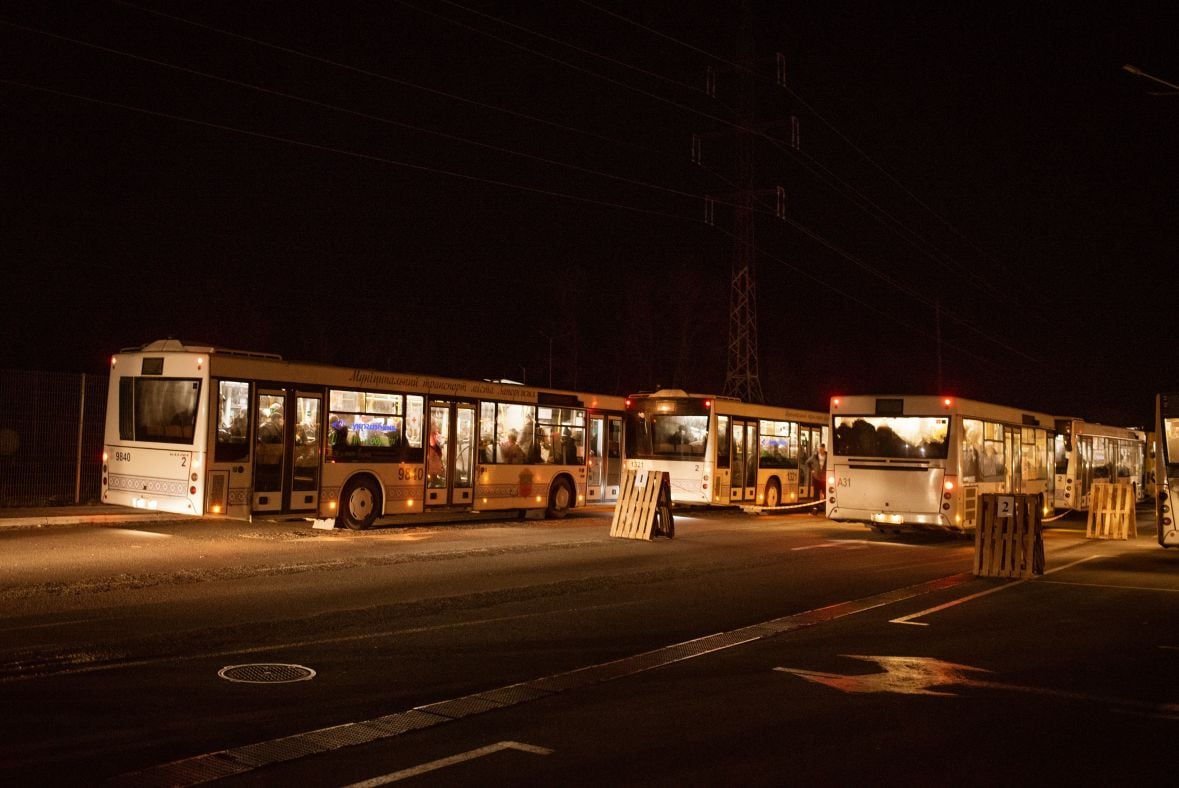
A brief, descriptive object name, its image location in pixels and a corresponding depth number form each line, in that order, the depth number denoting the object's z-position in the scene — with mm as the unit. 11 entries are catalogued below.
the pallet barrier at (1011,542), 16062
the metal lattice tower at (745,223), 35719
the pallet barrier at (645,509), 20328
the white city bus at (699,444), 27594
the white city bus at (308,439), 17359
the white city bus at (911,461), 20781
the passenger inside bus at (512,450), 23406
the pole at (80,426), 24348
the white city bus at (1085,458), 30062
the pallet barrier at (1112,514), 24391
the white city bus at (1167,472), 19453
